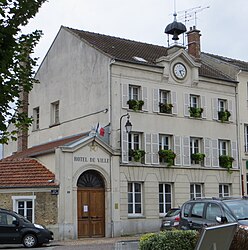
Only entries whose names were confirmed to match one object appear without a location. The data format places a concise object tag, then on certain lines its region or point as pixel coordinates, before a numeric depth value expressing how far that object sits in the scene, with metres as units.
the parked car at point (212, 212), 14.20
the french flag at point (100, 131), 28.41
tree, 9.72
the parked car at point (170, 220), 22.59
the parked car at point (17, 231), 22.05
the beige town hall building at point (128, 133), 27.48
